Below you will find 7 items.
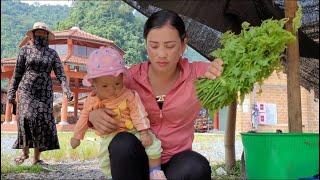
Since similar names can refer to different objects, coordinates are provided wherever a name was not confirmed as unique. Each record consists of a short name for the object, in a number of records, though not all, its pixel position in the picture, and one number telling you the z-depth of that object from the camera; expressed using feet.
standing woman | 12.27
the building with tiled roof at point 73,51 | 34.05
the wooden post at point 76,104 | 41.48
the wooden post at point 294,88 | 4.86
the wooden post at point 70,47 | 35.40
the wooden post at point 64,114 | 40.56
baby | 5.03
